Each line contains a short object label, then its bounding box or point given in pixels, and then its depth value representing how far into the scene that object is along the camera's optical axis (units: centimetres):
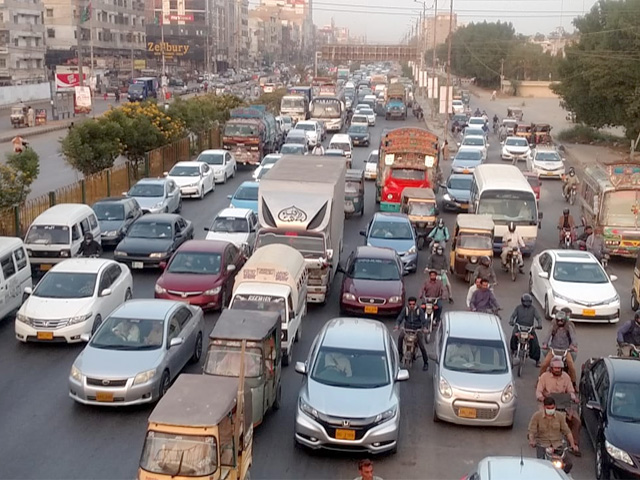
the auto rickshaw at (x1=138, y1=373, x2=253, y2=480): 937
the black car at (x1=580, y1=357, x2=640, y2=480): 1130
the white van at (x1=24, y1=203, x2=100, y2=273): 2300
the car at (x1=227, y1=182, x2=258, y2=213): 2955
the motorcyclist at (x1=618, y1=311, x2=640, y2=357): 1530
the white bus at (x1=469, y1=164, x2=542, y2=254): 2644
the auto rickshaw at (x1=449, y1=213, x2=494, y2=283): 2353
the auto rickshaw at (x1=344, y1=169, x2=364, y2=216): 3225
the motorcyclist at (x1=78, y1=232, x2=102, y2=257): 2261
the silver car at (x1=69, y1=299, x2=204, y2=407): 1376
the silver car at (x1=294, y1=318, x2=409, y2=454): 1211
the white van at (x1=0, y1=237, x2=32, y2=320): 1883
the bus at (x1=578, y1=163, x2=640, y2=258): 2567
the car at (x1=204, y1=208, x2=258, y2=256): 2483
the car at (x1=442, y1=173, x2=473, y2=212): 3378
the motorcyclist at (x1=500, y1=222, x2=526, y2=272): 2457
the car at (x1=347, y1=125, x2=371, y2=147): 5809
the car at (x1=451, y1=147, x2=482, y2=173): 4050
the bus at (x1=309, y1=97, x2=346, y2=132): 6681
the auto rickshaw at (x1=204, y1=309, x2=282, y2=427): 1295
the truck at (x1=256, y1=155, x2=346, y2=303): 2083
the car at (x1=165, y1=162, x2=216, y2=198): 3581
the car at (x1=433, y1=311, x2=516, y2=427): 1342
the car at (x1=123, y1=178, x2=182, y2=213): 3025
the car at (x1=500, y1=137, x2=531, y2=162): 4956
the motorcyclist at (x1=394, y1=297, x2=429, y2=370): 1620
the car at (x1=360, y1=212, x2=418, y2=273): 2425
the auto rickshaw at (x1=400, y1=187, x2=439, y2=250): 2806
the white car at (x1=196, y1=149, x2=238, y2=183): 4041
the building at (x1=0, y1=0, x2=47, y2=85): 9450
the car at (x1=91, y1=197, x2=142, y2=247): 2636
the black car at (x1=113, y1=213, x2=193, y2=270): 2359
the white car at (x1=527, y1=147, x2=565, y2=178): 4344
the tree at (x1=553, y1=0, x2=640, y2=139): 5109
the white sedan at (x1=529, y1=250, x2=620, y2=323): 1975
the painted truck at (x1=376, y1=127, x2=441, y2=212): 3195
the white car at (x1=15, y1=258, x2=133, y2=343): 1717
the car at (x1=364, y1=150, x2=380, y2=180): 4090
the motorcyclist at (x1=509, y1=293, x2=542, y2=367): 1616
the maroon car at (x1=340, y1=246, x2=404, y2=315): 1962
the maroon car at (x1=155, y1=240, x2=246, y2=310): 1959
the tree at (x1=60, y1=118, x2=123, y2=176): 3322
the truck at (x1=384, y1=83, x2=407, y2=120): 8031
